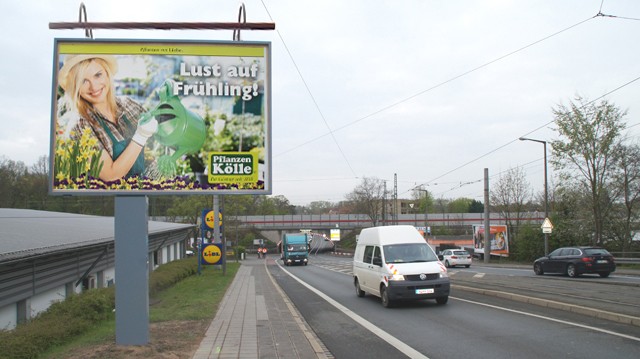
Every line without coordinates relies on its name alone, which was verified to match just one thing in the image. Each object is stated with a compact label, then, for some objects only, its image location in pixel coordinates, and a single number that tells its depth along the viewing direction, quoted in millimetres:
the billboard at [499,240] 46656
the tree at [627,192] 36125
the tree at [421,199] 104638
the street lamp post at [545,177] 36062
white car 38531
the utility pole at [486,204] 42562
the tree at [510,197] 51719
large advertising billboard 8344
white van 13914
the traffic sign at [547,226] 33375
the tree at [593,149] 36156
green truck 53875
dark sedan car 24141
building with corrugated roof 11042
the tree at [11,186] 50378
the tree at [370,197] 84688
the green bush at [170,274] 20241
